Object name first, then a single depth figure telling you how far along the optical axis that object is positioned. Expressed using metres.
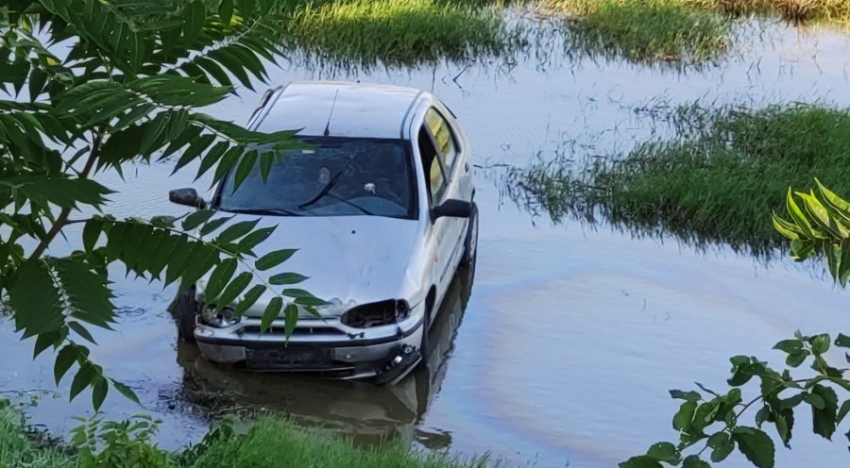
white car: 15.78
